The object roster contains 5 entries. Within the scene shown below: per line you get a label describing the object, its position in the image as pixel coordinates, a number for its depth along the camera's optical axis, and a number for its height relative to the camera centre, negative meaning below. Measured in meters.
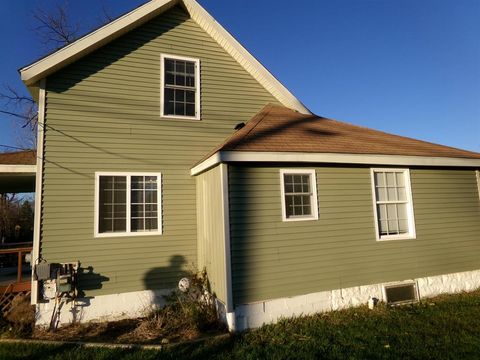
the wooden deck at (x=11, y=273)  7.41 -1.35
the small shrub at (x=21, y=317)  6.53 -1.89
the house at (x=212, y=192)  6.47 +0.65
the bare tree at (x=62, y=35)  15.68 +9.55
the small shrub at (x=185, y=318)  6.04 -1.95
